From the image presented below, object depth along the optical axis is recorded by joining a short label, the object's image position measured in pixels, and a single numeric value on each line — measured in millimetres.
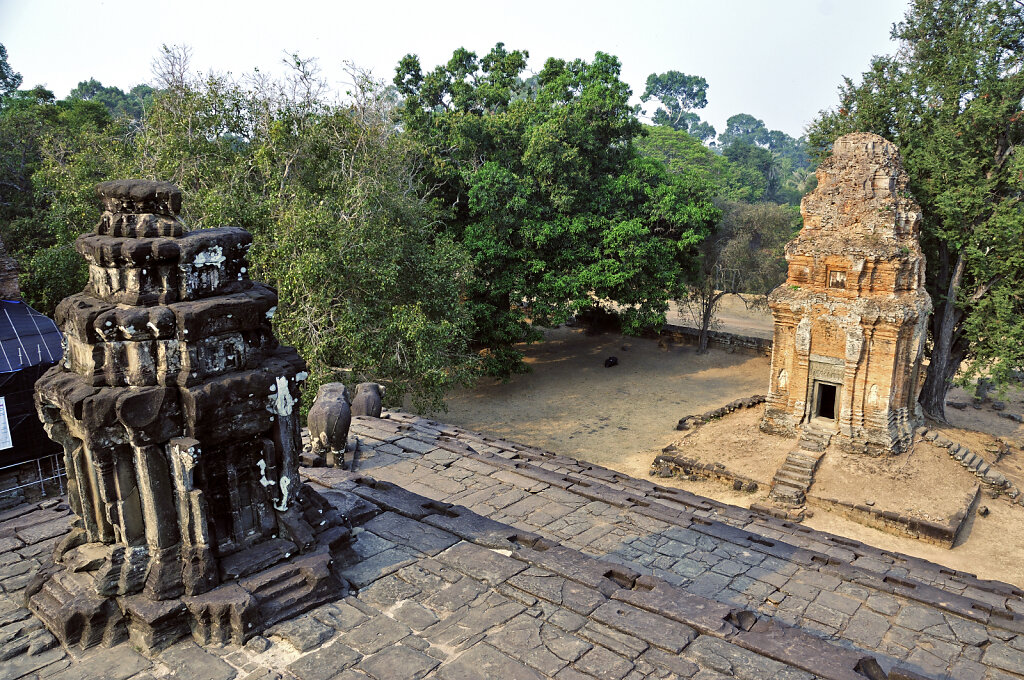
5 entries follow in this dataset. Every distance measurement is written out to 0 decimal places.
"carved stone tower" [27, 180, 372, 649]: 5211
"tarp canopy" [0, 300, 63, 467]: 10758
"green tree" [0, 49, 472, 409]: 13508
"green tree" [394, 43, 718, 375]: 19281
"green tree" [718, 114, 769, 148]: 97625
